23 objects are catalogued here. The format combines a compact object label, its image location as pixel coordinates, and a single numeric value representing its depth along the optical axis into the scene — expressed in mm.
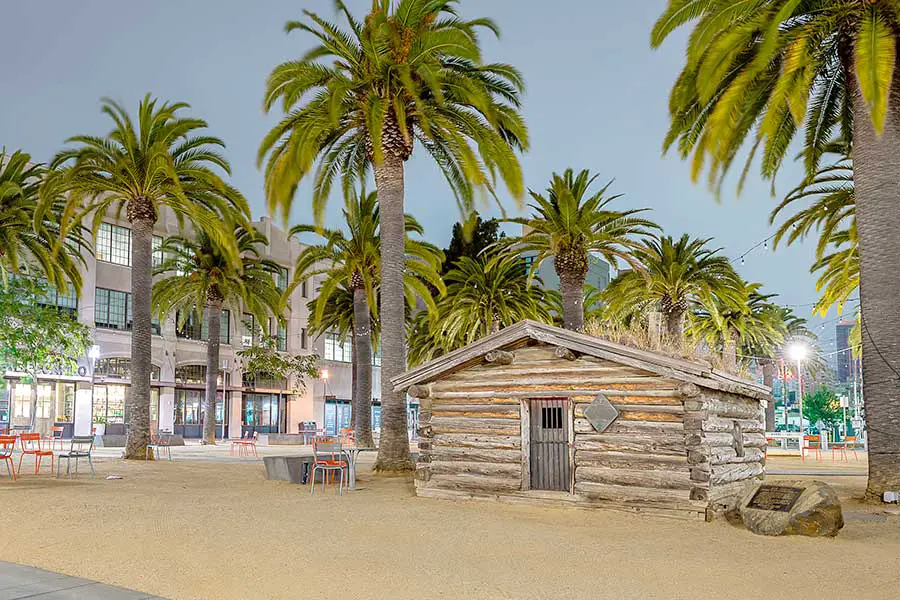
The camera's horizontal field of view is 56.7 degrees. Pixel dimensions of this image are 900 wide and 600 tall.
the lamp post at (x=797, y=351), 41625
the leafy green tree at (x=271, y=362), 47375
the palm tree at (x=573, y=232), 26109
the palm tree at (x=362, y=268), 29141
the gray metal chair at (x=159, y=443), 26034
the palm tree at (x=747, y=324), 42062
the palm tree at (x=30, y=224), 24844
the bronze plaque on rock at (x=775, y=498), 12406
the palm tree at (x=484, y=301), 34094
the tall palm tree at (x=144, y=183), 24359
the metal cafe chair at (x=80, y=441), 17922
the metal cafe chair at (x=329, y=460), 16998
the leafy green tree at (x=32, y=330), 18875
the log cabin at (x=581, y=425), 13438
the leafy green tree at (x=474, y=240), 45119
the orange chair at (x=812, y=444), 36531
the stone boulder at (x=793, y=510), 11406
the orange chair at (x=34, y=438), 18112
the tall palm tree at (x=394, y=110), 19938
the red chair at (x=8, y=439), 18069
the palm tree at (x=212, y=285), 36938
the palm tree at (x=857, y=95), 15477
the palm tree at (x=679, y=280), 31609
